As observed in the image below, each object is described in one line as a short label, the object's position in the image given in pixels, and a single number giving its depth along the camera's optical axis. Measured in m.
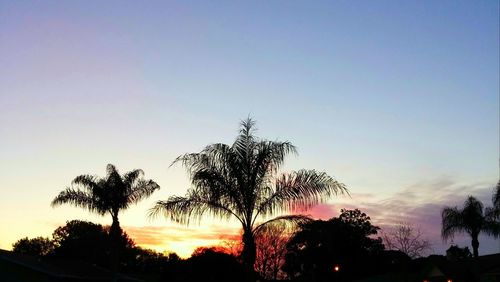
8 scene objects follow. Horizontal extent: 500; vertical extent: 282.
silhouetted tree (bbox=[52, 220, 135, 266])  65.00
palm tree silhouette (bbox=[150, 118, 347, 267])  20.25
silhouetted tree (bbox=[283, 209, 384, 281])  63.41
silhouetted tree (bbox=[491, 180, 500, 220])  28.85
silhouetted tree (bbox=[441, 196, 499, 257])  48.53
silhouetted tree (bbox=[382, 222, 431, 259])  74.13
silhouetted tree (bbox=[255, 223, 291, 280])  61.74
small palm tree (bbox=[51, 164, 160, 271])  32.75
